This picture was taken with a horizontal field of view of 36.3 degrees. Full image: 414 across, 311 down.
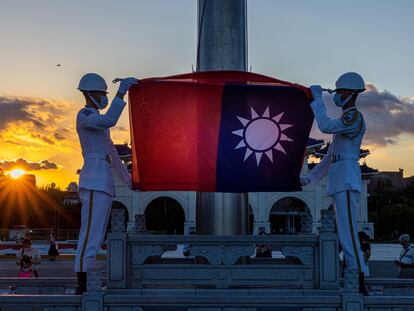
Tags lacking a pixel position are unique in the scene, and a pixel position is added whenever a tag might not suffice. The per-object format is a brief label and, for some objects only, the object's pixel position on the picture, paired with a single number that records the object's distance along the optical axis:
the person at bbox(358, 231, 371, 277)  10.96
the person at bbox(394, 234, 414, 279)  11.49
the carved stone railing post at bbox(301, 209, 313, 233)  7.72
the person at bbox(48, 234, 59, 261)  29.59
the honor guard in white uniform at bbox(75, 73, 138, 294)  6.32
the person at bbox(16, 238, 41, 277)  12.37
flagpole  7.21
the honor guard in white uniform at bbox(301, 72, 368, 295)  6.34
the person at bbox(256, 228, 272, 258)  11.30
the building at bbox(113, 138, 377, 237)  44.94
